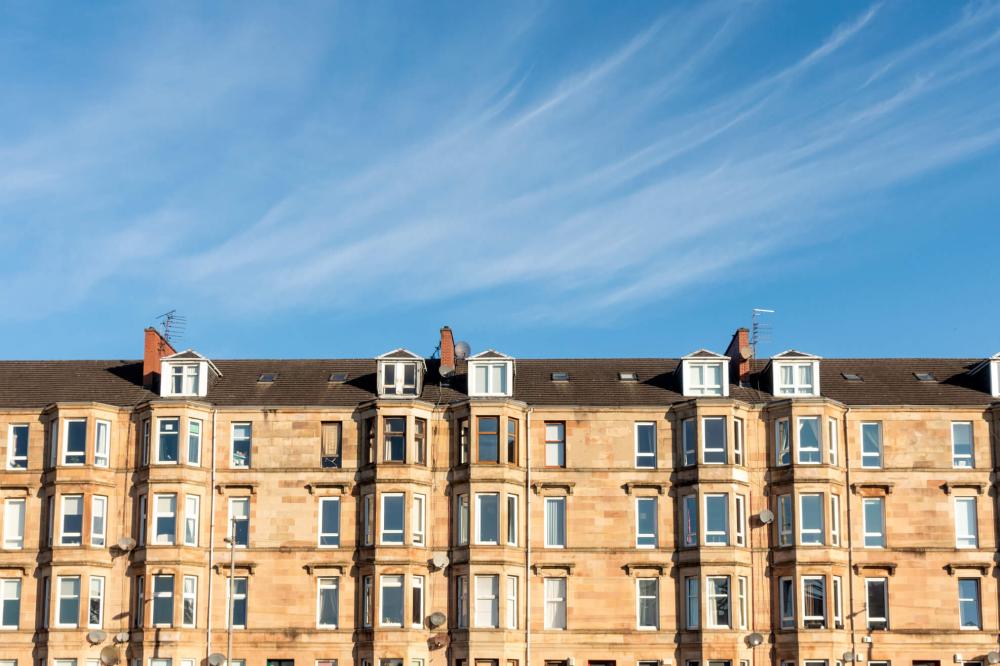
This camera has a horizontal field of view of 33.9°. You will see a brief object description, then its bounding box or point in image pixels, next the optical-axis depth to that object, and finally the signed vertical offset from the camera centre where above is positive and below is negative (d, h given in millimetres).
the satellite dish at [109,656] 68750 -2215
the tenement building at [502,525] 69500 +3258
